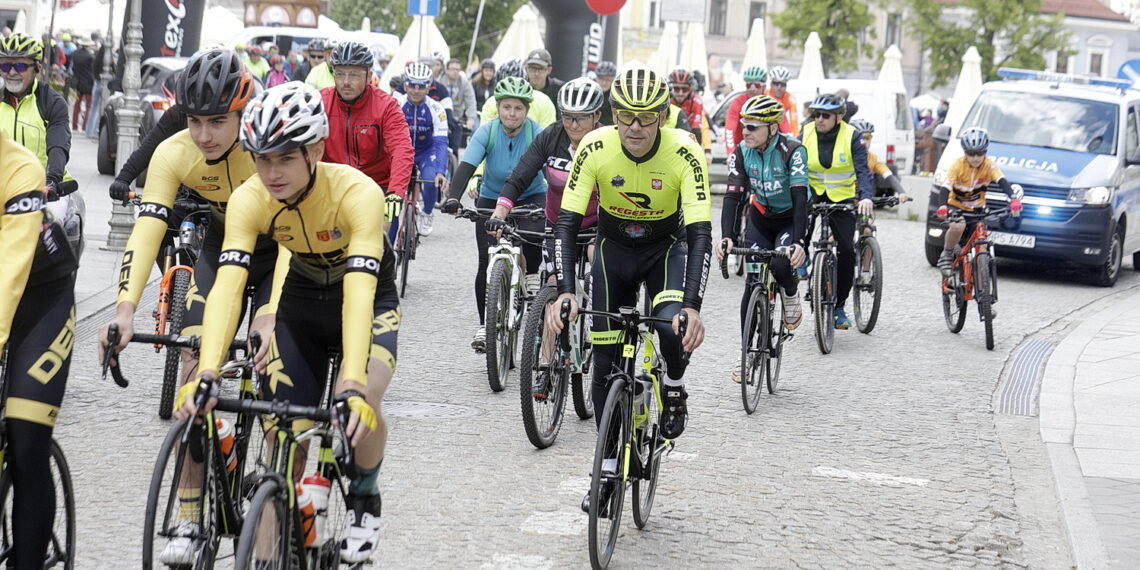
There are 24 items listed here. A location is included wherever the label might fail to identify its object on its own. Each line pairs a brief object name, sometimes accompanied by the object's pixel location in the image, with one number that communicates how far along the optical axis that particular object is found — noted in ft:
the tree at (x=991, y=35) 197.88
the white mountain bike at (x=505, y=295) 30.66
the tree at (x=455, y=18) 221.66
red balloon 57.67
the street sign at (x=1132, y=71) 72.54
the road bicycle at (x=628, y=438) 19.84
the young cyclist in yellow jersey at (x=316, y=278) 15.21
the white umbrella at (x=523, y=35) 102.68
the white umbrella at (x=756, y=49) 120.57
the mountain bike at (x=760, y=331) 31.78
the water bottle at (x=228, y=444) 16.24
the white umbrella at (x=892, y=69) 117.91
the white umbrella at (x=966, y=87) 105.70
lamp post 53.72
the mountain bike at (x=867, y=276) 42.50
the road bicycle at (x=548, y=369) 26.63
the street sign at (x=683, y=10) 74.90
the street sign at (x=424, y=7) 79.15
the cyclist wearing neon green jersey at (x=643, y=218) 22.11
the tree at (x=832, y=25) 201.16
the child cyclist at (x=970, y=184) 44.11
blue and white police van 57.82
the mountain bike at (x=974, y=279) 42.27
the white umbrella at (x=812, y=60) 117.19
